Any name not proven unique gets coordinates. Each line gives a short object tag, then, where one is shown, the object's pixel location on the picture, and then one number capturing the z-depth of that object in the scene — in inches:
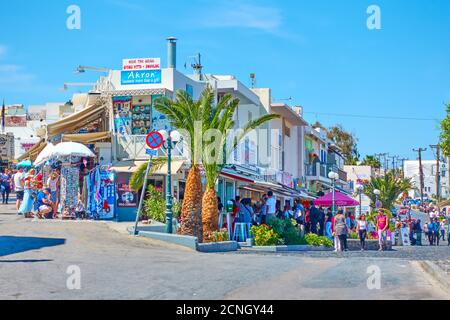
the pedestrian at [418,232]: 1633.9
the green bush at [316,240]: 1132.6
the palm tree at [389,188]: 2466.8
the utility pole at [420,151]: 3796.8
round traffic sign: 850.1
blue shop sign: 1251.8
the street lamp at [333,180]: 1401.3
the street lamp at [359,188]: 1712.2
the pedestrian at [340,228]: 1059.9
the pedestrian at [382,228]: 1184.8
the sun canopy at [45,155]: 1082.7
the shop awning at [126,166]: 1190.3
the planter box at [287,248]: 983.0
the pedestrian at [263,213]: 1119.6
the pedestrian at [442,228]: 2104.1
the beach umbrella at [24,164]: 1343.5
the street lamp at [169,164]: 897.5
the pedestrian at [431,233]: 1728.6
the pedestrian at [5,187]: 1397.6
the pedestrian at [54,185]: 1090.1
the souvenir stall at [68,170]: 1063.1
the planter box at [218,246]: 860.0
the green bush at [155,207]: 1047.0
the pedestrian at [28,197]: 1008.9
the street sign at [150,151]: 872.3
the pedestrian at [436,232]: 1737.7
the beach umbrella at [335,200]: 1435.8
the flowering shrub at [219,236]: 959.8
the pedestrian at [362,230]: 1200.2
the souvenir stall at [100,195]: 1068.5
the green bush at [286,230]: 1080.2
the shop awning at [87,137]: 1203.9
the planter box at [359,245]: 1263.5
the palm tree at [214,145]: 984.3
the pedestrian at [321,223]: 1270.9
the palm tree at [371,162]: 3998.8
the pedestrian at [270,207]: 1124.5
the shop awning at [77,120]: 1207.6
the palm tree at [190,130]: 953.5
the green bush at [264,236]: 1018.7
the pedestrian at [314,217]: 1263.5
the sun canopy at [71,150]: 1069.8
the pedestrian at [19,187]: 1146.7
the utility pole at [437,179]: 3452.3
